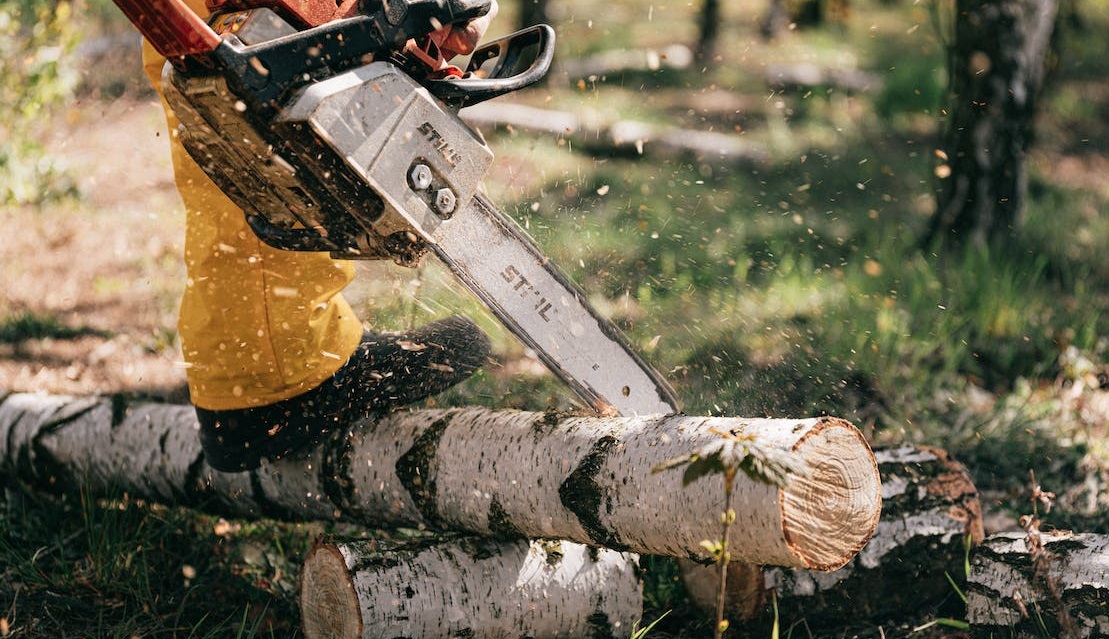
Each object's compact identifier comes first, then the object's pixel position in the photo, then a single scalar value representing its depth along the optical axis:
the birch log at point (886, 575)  2.31
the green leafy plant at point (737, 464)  1.55
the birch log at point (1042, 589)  2.04
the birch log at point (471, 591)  2.03
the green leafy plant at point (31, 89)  4.72
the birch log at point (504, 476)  1.83
